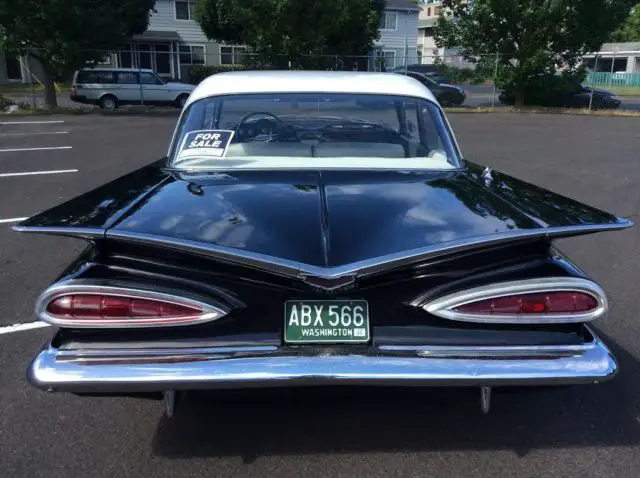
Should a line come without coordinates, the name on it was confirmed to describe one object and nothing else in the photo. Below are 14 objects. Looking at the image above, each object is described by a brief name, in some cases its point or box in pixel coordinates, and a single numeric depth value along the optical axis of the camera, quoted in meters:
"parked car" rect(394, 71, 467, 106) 25.75
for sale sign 3.54
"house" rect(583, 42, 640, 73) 46.62
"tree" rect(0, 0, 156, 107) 18.19
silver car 22.48
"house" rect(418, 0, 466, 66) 69.54
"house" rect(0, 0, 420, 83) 37.81
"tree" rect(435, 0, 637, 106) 20.31
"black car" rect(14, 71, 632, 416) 2.22
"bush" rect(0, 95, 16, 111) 20.12
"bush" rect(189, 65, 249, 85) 35.19
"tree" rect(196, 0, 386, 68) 22.50
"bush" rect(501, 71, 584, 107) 22.12
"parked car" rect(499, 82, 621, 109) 23.10
